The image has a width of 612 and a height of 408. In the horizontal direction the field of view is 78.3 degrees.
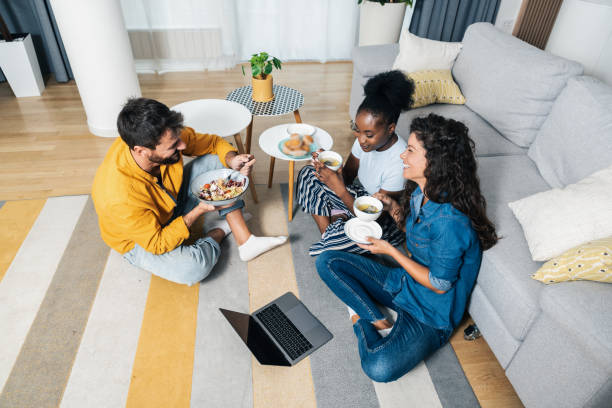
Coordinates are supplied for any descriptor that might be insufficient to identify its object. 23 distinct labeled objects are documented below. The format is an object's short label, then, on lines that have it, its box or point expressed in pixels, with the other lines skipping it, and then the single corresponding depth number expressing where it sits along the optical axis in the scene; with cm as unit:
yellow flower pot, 223
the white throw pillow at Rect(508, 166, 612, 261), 130
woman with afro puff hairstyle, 158
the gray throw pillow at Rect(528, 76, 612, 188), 164
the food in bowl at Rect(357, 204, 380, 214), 155
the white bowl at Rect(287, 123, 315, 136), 207
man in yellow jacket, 146
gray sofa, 114
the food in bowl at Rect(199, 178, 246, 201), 171
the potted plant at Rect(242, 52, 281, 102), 219
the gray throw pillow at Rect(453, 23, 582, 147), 200
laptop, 157
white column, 252
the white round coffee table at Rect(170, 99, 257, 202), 204
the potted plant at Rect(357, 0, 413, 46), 356
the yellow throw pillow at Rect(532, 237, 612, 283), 117
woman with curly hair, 126
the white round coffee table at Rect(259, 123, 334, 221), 196
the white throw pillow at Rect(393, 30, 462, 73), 258
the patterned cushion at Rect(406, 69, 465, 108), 243
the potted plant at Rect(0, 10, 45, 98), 322
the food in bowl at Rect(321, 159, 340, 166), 182
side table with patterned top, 218
